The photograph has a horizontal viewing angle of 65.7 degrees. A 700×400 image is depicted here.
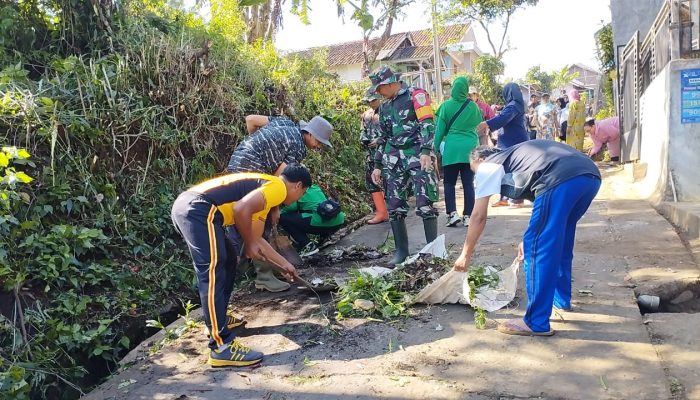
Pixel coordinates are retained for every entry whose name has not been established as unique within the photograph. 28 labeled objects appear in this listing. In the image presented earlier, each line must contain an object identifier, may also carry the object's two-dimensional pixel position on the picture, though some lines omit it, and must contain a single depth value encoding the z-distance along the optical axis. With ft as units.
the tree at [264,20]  40.98
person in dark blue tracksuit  10.47
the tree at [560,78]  132.14
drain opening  13.15
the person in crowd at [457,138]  20.59
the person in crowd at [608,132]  41.27
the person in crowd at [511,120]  22.44
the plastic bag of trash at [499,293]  12.46
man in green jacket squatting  18.51
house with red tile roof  112.68
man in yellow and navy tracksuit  10.70
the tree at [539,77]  139.87
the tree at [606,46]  54.90
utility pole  67.15
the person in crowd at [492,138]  36.87
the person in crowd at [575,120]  41.75
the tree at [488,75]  87.97
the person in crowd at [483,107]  29.25
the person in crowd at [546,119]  48.70
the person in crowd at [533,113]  49.52
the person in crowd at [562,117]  45.98
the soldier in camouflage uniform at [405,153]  16.52
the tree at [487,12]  97.91
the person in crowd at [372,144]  21.26
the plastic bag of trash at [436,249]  15.28
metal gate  32.63
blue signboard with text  21.15
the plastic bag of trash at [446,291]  12.76
